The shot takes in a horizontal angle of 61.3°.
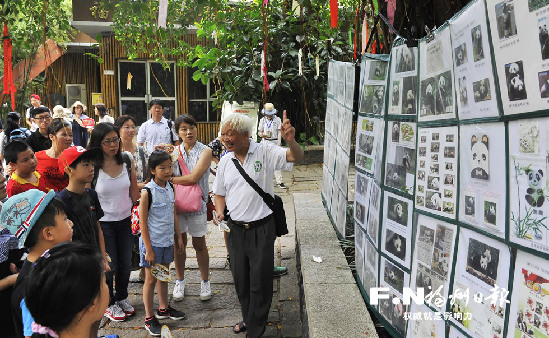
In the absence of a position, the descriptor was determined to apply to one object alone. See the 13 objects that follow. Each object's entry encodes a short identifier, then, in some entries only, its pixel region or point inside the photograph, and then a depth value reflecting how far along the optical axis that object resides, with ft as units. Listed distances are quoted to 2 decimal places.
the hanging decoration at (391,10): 10.13
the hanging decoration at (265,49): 11.97
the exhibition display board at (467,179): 5.39
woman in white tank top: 13.41
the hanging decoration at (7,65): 13.03
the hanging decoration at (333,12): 11.83
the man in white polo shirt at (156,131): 23.95
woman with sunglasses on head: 14.21
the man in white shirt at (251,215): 12.30
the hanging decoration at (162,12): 10.86
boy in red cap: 11.53
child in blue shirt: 13.00
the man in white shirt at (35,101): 31.37
